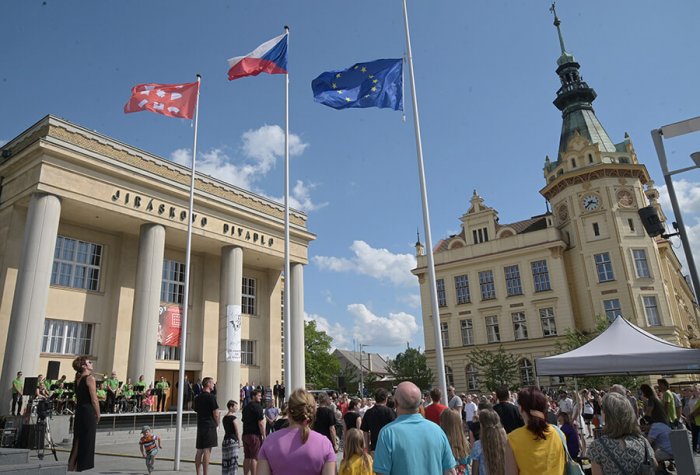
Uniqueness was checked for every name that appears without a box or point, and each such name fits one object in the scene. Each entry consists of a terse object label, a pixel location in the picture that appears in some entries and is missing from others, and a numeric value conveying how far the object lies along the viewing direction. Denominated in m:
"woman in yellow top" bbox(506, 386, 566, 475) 3.91
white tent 10.30
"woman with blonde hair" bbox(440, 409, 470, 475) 6.28
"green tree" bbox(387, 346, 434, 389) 62.28
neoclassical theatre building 21.00
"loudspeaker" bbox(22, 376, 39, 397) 16.06
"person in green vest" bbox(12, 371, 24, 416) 17.80
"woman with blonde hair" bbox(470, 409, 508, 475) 4.94
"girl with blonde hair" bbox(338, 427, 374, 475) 4.63
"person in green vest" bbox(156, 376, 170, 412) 22.62
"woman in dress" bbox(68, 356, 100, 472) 6.39
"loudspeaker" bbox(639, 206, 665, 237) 9.86
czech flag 13.41
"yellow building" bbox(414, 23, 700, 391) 41.50
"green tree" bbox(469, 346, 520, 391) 42.38
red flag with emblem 15.03
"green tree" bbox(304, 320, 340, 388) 66.38
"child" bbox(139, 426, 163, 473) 10.62
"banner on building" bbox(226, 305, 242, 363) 26.67
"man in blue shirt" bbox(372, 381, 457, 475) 3.56
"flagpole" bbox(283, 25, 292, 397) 11.52
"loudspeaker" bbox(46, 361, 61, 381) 16.98
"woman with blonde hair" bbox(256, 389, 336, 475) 3.62
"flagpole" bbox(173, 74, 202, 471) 11.62
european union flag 11.72
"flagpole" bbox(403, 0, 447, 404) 9.22
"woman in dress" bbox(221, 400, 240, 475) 8.50
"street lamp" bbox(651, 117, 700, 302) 8.68
